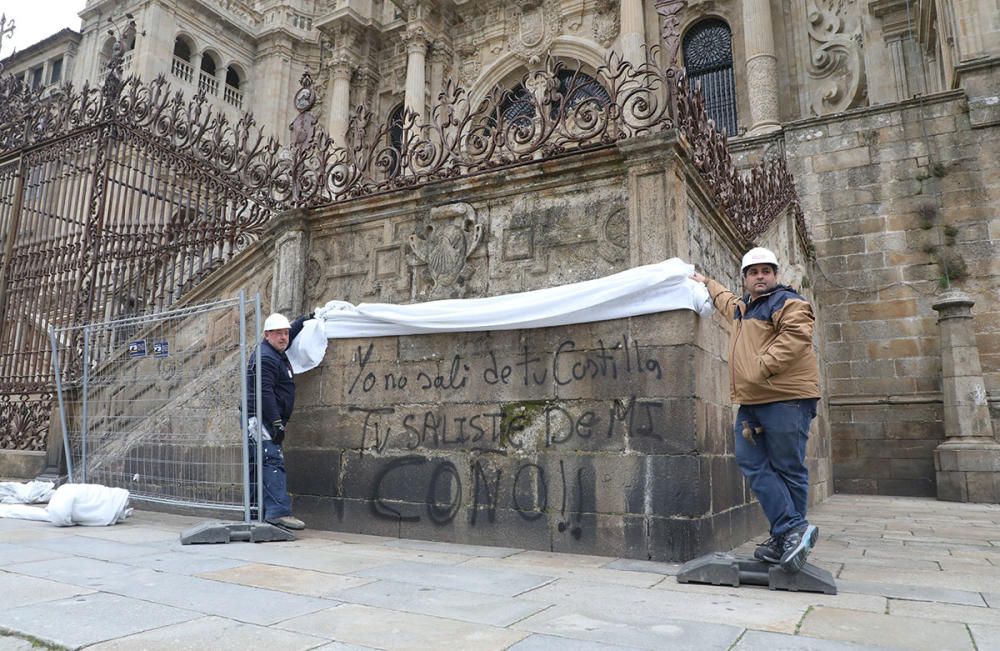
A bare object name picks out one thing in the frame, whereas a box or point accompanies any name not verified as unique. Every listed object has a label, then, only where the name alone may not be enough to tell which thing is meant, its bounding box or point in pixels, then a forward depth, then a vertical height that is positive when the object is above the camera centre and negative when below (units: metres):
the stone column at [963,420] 10.17 +0.28
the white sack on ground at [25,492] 7.72 -0.58
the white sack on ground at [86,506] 6.17 -0.60
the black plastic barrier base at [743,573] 3.87 -0.79
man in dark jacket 5.86 +0.28
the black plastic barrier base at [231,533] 5.30 -0.74
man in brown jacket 3.93 +0.24
